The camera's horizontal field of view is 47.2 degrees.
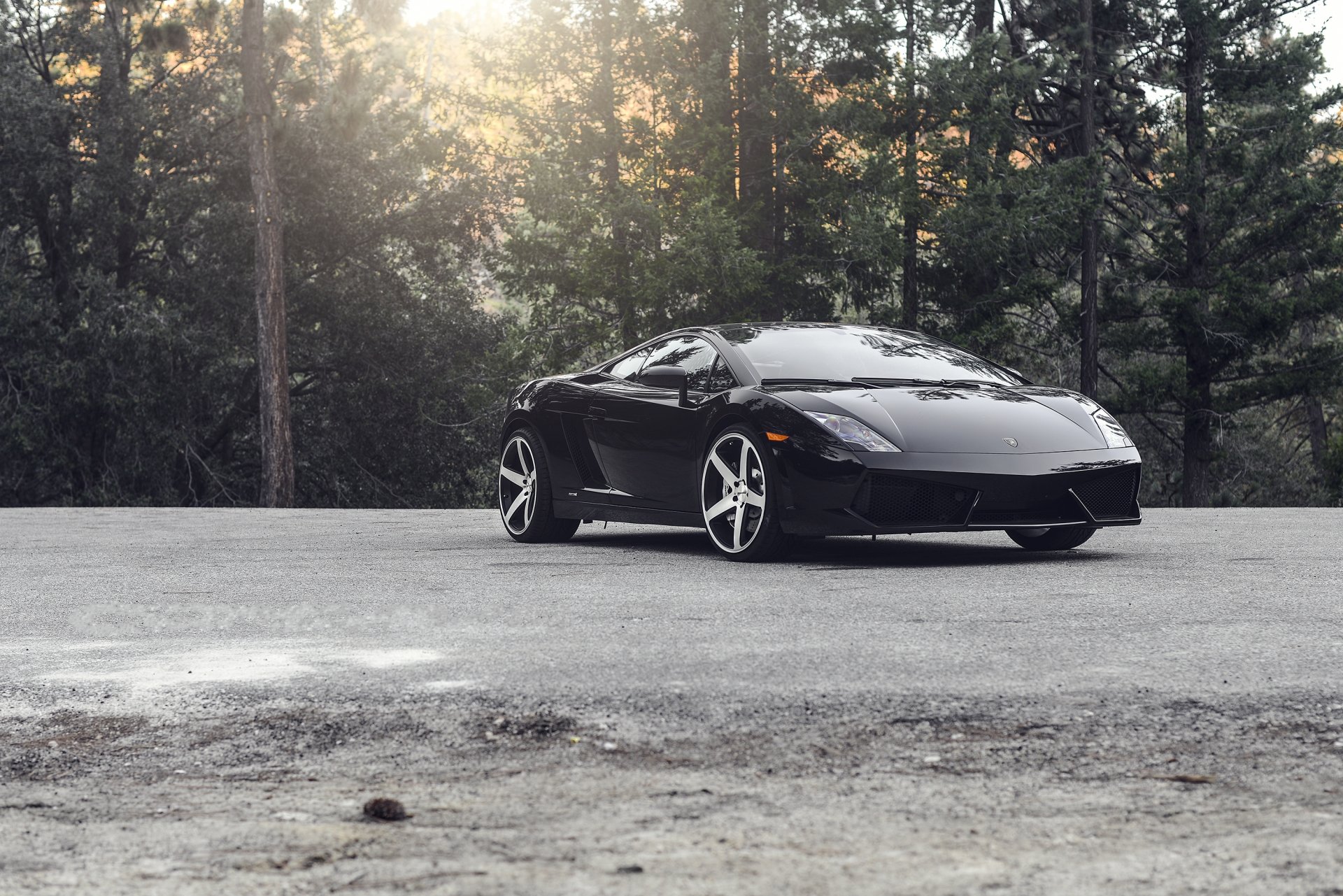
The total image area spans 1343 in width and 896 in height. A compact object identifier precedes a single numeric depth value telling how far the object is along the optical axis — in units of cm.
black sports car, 799
